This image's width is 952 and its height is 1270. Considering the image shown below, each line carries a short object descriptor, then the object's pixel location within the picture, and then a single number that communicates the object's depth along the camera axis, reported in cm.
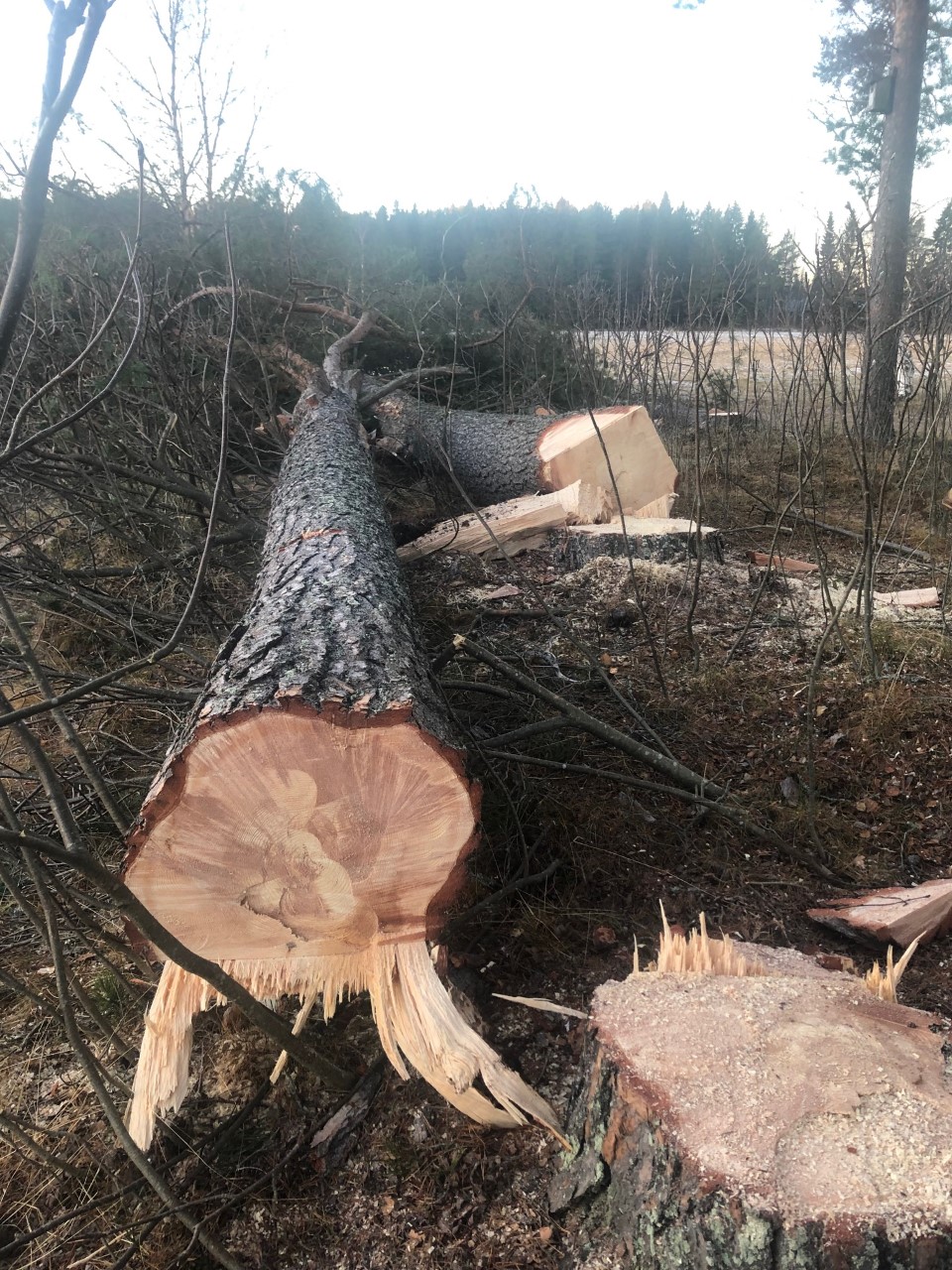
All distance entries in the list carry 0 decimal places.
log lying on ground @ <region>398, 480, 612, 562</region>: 418
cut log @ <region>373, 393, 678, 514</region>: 455
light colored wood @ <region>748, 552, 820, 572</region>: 401
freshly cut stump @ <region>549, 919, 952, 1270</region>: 88
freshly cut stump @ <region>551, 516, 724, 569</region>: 382
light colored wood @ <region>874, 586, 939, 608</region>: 344
